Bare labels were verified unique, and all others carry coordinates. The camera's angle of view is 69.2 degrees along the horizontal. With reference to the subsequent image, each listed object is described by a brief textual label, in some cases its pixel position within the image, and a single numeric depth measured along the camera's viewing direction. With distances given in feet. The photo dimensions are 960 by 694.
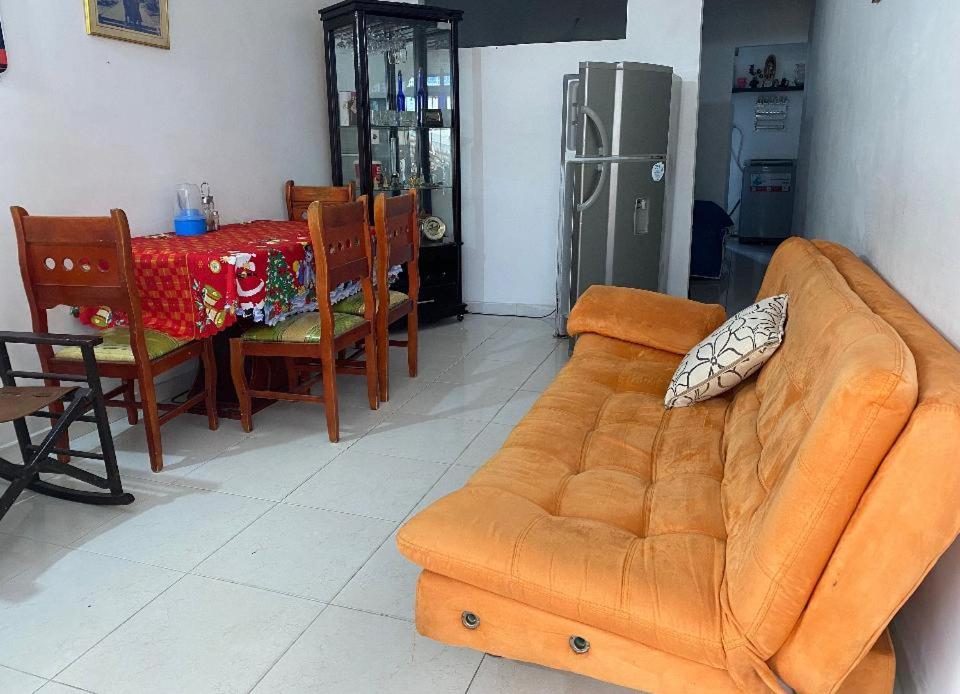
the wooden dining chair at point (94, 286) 7.43
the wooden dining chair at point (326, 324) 8.57
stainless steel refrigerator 12.48
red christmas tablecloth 8.19
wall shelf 25.24
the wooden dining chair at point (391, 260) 9.95
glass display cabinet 13.43
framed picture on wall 9.27
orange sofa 3.33
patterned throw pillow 6.24
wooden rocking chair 6.73
